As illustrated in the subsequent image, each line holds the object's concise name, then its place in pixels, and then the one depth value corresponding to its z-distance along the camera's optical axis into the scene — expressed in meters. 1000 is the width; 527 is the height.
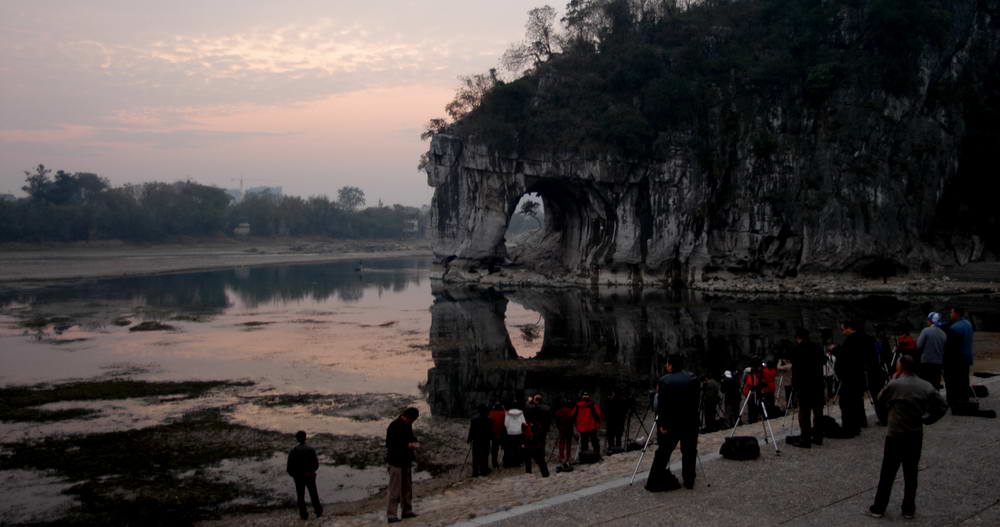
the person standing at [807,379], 11.01
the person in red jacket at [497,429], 14.49
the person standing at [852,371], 11.19
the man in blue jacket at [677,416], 9.30
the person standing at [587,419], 14.23
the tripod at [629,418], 16.31
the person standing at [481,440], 13.83
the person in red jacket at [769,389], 15.94
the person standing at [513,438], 13.57
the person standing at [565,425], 14.29
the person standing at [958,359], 12.46
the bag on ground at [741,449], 10.95
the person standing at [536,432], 13.11
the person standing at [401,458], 10.59
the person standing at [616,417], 15.56
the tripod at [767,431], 11.13
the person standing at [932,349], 12.76
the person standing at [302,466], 12.19
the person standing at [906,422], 7.91
